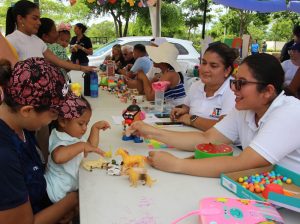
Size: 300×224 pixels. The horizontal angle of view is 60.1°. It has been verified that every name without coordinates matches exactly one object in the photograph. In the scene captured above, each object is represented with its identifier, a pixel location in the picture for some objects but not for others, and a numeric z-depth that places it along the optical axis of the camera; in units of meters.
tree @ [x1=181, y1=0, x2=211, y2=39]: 13.61
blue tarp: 5.10
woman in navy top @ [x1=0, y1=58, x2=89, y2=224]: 0.78
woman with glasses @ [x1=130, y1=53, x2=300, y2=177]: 1.05
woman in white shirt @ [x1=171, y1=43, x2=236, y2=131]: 1.72
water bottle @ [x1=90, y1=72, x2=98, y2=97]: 2.54
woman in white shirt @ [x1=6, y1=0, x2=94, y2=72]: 2.33
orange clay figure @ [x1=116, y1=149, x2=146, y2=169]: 1.15
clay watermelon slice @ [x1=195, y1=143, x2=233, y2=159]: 1.20
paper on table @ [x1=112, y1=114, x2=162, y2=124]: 1.83
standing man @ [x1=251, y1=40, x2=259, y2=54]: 4.92
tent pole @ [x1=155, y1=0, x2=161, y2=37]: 5.04
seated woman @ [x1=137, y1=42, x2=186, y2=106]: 2.35
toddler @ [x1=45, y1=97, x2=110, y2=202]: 1.15
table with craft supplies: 0.88
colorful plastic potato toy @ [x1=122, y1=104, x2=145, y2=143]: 1.52
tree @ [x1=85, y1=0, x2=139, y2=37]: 11.39
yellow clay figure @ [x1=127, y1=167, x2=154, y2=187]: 1.06
